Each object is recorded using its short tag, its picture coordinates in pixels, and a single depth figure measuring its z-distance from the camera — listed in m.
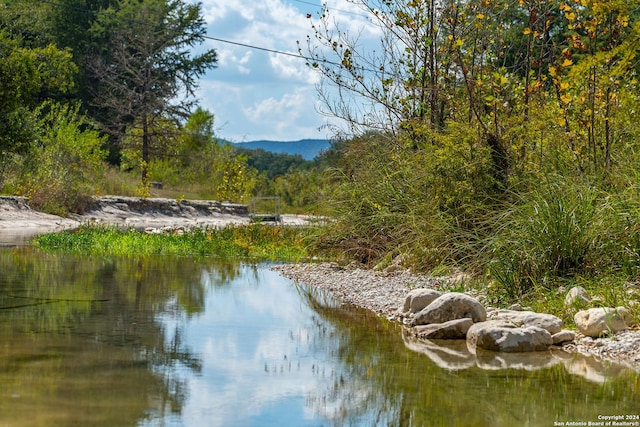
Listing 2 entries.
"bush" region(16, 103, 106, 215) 24.64
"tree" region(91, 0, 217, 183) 39.62
